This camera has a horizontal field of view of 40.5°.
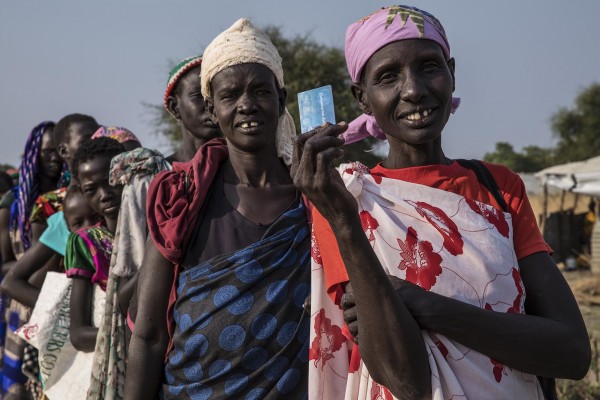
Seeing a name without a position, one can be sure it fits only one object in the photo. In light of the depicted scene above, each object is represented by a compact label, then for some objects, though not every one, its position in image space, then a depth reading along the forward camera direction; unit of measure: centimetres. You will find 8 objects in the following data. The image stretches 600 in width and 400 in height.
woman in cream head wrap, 275
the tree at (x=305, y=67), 1723
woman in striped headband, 405
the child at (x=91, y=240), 388
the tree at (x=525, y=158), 4831
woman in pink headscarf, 198
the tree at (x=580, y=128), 4028
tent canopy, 1691
